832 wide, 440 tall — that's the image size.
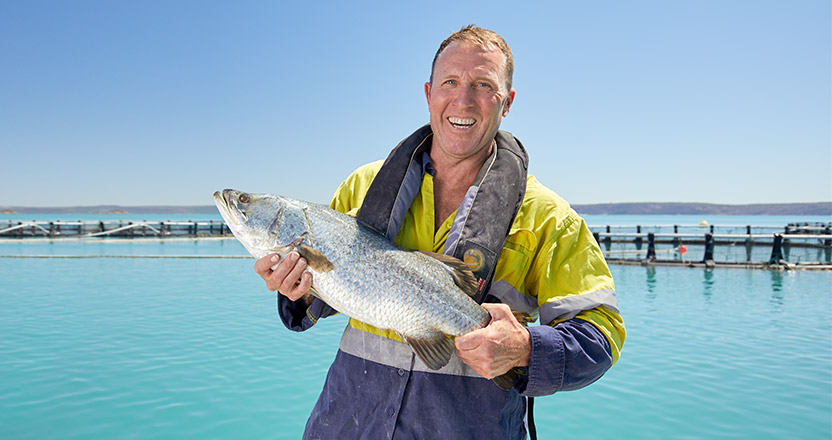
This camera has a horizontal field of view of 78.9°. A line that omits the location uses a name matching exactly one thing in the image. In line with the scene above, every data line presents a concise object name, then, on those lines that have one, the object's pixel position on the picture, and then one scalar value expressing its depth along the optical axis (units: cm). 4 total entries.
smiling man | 188
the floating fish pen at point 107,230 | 3228
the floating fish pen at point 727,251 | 1923
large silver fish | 201
